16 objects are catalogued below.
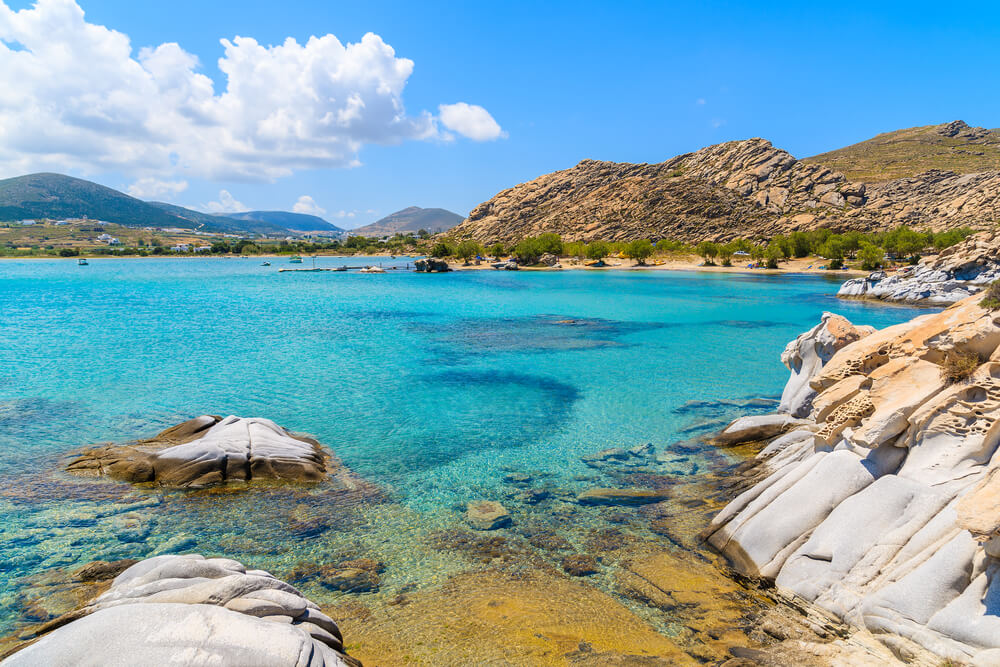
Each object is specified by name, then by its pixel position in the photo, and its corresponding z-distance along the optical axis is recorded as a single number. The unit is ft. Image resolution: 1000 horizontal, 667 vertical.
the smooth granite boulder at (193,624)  16.84
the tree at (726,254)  405.00
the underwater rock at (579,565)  33.74
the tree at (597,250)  428.97
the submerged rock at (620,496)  44.24
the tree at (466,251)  474.12
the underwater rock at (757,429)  56.08
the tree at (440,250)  468.34
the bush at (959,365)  31.73
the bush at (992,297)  36.63
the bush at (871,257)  313.94
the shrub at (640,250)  423.23
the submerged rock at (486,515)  40.52
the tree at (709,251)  412.36
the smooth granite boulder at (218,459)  46.47
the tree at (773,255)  375.86
